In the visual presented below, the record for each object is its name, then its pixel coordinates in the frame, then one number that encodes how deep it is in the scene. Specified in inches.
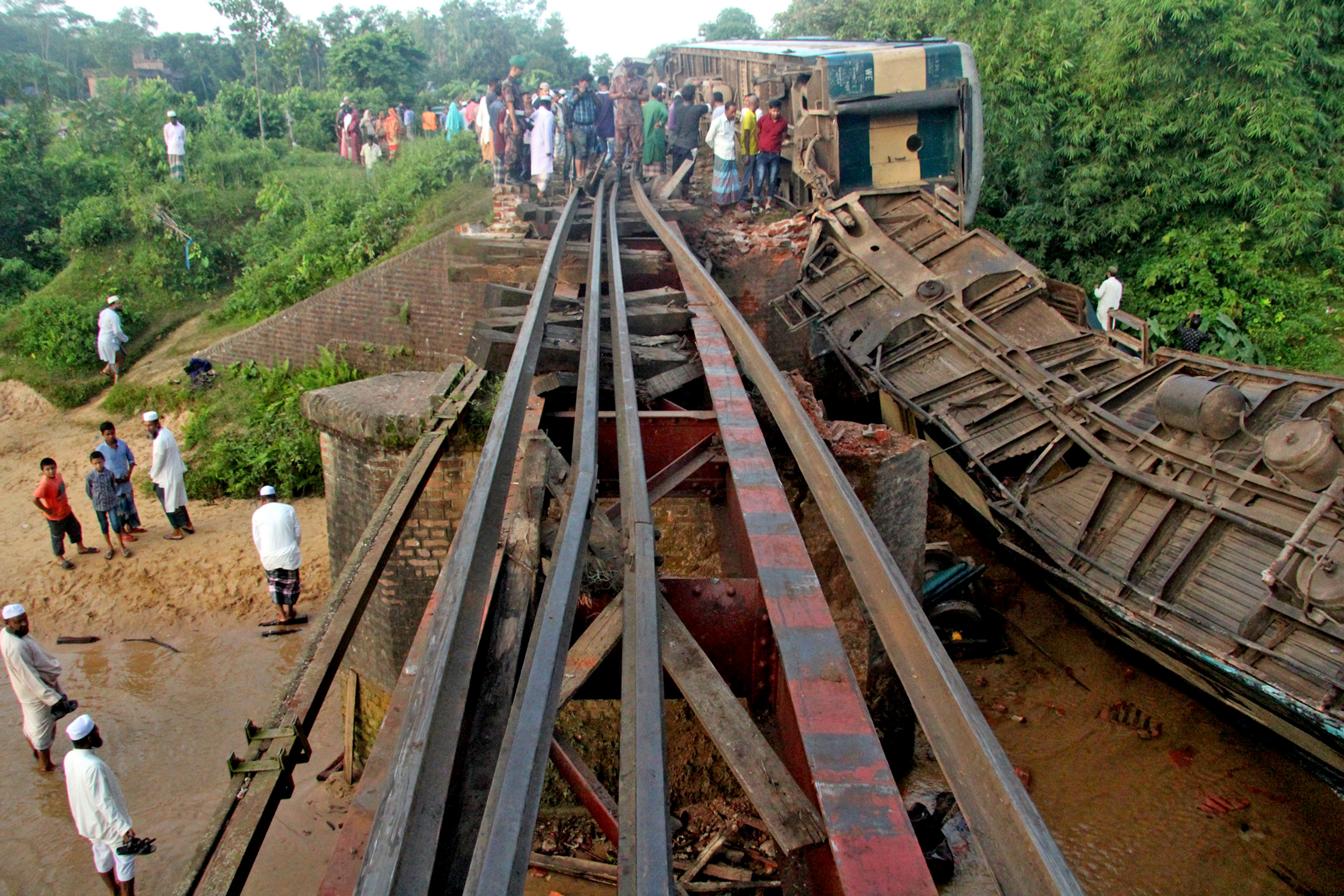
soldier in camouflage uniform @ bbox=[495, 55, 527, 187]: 519.8
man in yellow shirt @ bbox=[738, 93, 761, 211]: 529.7
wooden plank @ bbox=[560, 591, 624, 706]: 97.0
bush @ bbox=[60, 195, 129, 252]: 685.3
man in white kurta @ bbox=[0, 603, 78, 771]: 257.1
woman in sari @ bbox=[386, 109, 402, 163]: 816.9
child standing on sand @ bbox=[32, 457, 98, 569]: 382.9
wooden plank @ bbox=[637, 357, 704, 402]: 193.9
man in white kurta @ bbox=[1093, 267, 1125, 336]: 513.4
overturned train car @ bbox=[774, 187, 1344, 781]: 238.4
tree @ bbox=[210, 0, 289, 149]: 1138.0
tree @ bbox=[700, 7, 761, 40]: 1733.5
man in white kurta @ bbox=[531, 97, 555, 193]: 479.2
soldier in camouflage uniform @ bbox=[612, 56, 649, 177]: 667.4
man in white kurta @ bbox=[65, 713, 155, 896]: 214.8
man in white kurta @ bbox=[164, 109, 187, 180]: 750.5
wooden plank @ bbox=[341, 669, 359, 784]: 285.3
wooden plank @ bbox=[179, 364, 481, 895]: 83.5
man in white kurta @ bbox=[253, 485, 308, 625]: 312.0
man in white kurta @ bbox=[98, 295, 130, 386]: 583.8
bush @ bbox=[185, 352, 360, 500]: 481.7
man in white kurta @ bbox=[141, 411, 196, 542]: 402.0
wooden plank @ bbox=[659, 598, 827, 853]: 76.9
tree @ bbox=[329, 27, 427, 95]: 1077.8
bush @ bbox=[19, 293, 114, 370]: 599.5
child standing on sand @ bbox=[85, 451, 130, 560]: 395.5
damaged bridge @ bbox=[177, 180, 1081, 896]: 69.0
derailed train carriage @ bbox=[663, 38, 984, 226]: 457.4
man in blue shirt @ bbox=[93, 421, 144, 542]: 400.2
